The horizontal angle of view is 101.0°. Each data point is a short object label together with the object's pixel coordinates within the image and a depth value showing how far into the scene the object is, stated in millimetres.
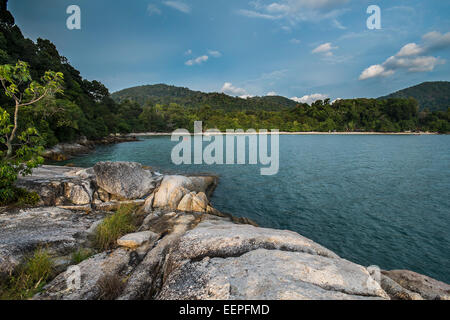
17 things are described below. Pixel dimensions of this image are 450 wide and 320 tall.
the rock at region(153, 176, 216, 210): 9773
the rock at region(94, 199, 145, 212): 9763
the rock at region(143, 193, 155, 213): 9370
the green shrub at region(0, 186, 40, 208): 7680
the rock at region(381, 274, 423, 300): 3904
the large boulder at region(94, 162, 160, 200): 10969
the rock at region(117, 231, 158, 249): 5684
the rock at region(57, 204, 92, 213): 8895
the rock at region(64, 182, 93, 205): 9766
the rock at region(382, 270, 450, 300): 4363
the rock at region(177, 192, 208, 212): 9523
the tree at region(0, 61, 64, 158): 5596
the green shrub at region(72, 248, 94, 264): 4894
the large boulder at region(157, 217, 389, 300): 3174
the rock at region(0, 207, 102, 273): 4756
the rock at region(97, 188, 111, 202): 10609
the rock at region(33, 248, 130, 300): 3620
